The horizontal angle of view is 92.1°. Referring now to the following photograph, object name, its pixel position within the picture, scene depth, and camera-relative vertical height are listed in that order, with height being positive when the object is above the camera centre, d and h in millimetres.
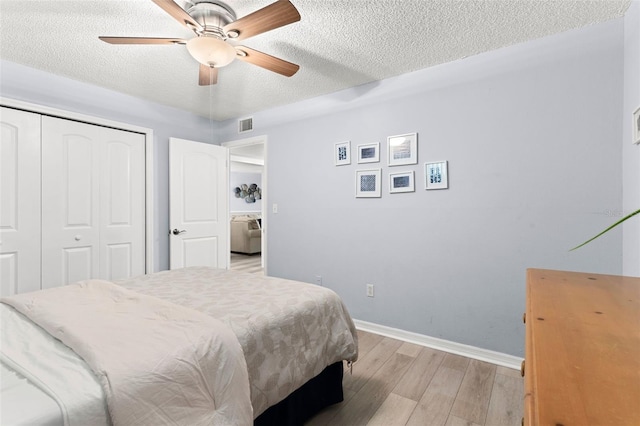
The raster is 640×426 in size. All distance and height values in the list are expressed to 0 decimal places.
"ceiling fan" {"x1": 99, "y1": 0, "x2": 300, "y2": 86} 1550 +977
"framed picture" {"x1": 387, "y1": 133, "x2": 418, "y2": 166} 2650 +535
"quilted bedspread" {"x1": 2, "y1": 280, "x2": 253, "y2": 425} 878 -474
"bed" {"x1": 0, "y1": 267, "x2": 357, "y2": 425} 826 -492
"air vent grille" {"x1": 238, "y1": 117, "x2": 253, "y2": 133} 3826 +1070
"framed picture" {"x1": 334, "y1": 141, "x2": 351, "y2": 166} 3023 +563
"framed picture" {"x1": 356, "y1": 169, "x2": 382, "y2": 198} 2857 +252
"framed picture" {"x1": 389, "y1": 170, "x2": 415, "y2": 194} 2678 +244
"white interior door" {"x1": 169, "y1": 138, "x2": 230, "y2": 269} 3504 +73
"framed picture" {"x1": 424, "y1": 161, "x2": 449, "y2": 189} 2504 +285
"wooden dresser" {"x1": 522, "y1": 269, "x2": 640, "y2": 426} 450 -289
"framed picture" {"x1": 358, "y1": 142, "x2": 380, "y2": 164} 2857 +536
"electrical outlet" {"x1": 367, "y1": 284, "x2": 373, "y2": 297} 2906 -757
